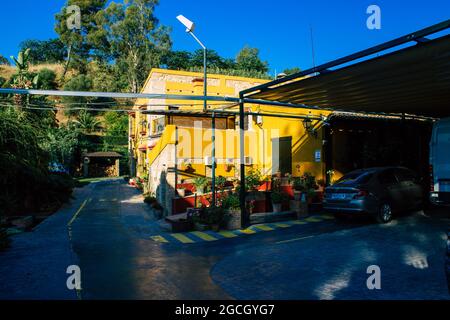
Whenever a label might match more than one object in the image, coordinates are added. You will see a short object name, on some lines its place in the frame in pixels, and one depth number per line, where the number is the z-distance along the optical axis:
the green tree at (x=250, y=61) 53.13
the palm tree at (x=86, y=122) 45.90
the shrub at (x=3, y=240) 8.45
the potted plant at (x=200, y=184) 13.12
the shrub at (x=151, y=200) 15.65
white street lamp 11.02
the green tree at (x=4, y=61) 80.44
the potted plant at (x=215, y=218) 10.69
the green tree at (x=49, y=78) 56.75
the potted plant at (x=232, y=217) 10.84
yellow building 14.01
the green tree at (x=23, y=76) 21.87
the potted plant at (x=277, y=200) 12.47
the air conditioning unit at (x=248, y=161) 15.51
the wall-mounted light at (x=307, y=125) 16.31
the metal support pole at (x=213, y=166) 11.61
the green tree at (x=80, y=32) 55.28
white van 10.88
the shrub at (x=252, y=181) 13.02
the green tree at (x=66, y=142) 35.97
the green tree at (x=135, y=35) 43.38
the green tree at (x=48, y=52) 74.88
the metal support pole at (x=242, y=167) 10.59
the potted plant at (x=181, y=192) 13.46
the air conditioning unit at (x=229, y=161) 15.21
